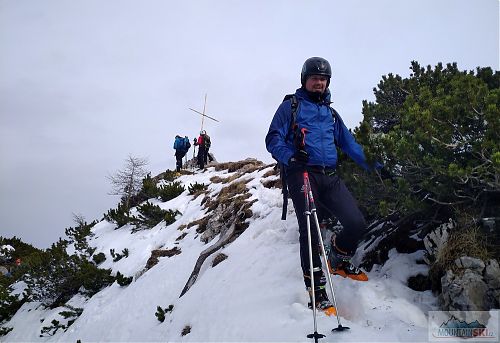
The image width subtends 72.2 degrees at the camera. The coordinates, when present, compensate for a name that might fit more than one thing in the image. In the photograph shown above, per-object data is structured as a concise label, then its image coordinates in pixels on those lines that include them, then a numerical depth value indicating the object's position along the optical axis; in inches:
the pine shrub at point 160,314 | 265.6
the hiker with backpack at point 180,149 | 948.3
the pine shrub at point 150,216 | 548.7
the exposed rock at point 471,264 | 135.3
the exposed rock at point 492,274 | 131.7
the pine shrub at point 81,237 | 543.2
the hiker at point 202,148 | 944.3
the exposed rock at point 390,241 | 185.5
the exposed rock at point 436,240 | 152.5
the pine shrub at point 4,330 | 451.2
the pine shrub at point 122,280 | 396.8
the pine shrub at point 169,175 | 828.8
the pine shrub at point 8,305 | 498.3
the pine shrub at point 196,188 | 633.9
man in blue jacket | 155.8
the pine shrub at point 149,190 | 690.2
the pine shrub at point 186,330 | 216.5
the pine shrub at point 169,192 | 661.3
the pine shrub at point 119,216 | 596.1
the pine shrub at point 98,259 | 500.4
